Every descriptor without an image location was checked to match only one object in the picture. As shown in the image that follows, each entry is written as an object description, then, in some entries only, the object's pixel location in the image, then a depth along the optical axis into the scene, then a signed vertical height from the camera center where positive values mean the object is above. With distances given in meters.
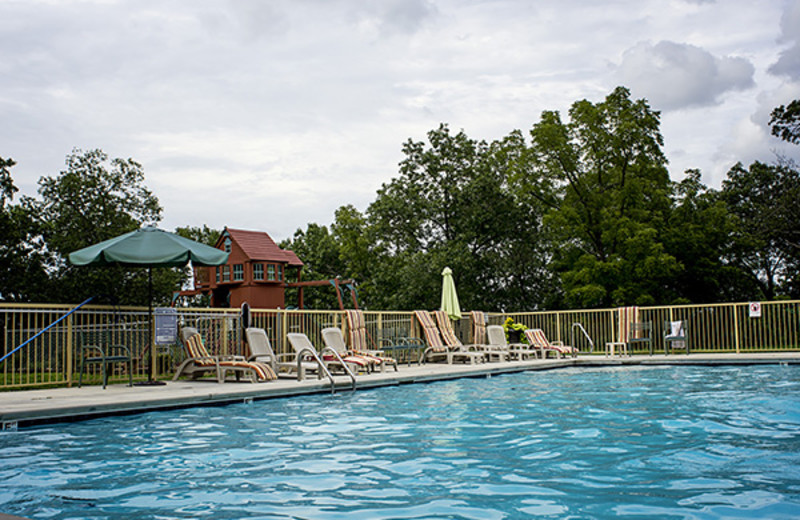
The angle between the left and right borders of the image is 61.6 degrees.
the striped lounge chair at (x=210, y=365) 10.56 -0.89
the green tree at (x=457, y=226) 31.98 +3.80
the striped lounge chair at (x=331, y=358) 11.84 -0.96
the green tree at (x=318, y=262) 47.84 +3.44
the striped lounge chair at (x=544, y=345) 17.84 -1.21
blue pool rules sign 10.36 -0.23
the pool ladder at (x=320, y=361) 10.13 -0.86
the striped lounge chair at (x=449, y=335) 16.61 -0.81
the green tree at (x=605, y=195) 28.23 +4.69
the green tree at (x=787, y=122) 28.67 +7.42
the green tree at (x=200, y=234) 58.01 +6.84
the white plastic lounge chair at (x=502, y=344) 17.23 -1.11
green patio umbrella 9.64 +0.89
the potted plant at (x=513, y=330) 18.33 -0.79
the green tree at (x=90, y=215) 31.58 +4.85
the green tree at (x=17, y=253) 30.27 +2.88
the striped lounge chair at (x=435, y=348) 15.96 -1.07
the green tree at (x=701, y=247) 30.03 +2.20
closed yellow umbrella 17.84 +0.11
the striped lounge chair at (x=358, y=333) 13.98 -0.59
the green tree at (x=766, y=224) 27.97 +2.94
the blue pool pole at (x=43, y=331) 9.11 -0.23
